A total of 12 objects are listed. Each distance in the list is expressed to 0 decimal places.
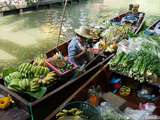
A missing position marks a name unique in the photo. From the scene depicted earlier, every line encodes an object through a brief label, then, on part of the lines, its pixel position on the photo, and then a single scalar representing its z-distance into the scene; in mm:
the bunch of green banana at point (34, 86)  4738
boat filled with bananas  4633
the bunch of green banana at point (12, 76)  4999
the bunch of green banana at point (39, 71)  5252
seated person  6191
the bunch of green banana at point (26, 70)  5196
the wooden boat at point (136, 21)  9418
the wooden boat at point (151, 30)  8281
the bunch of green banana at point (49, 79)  4980
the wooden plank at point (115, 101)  4706
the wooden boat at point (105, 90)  4711
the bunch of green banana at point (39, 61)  5712
